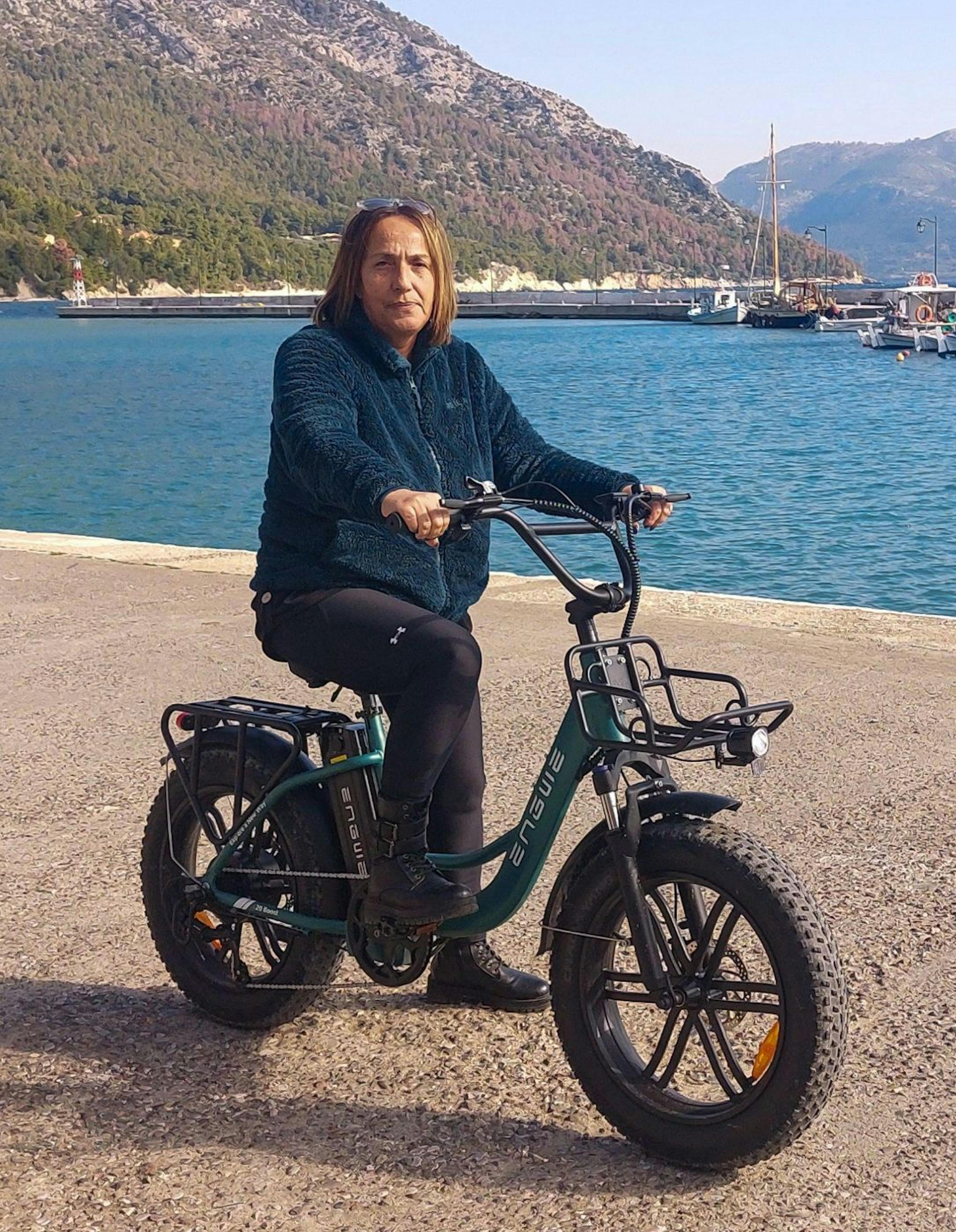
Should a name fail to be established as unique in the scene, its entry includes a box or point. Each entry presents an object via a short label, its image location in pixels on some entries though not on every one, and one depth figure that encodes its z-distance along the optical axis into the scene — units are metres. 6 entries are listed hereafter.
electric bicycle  3.08
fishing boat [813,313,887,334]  116.62
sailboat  120.88
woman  3.36
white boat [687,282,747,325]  133.50
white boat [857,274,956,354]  91.25
